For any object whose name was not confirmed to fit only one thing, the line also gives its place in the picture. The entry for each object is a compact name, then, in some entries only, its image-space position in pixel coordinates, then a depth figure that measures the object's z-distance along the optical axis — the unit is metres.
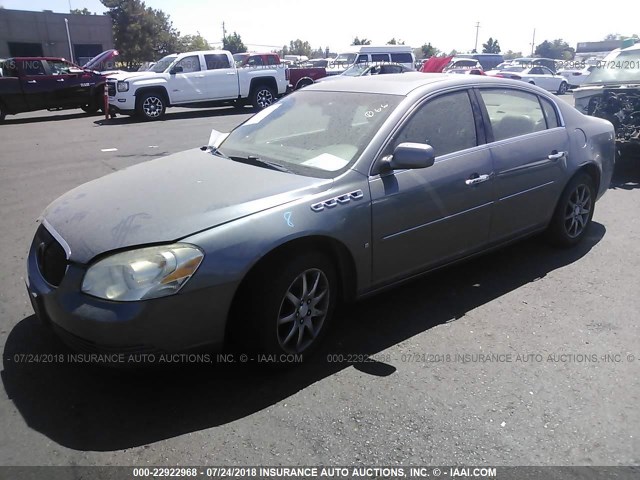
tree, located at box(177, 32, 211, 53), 60.40
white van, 24.61
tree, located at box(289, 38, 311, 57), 103.00
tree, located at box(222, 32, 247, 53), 59.72
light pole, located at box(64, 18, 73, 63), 44.94
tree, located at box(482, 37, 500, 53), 83.00
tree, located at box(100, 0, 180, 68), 52.97
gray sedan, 2.69
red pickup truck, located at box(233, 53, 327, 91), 19.73
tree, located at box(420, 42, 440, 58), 66.38
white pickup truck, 15.82
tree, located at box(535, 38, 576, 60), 93.68
